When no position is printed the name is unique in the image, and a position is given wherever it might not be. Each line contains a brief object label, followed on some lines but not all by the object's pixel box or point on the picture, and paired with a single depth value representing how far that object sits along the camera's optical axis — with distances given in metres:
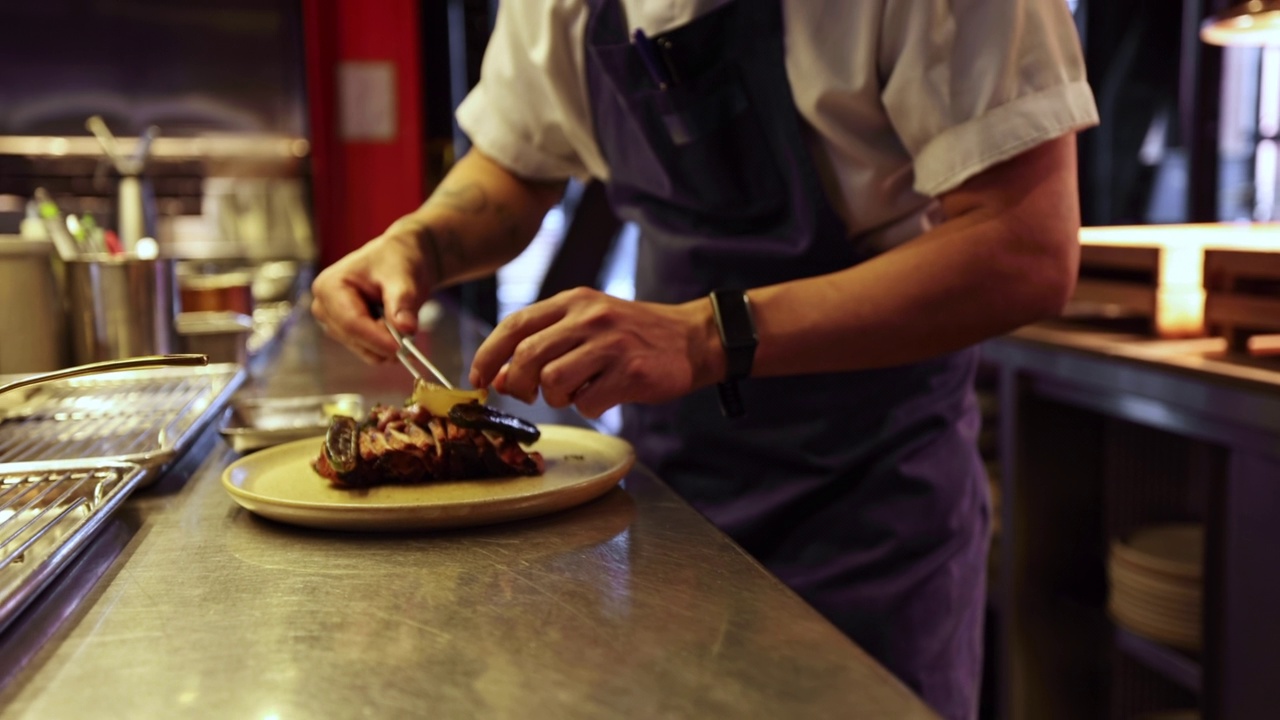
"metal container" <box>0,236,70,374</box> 1.23
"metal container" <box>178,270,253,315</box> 2.02
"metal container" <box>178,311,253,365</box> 1.58
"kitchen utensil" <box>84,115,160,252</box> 2.70
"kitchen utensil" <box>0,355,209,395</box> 0.73
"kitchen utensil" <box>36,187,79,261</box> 1.43
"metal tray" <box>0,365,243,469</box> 0.99
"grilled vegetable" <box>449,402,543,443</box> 0.96
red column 4.75
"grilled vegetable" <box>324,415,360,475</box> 0.92
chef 1.06
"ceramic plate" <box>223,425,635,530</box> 0.82
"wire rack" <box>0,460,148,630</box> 0.66
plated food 0.93
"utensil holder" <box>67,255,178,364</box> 1.32
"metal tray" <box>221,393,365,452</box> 1.13
